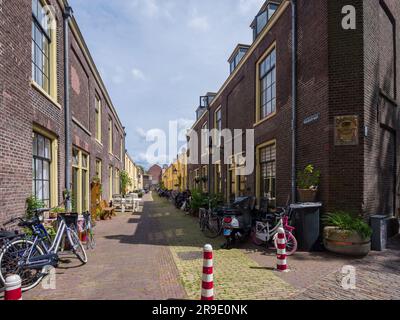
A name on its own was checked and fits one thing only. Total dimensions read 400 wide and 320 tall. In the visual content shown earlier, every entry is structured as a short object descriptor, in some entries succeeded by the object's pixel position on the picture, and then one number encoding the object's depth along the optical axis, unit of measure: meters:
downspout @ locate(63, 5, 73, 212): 9.38
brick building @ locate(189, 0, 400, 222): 7.57
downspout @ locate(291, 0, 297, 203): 8.99
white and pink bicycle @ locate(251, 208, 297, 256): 6.83
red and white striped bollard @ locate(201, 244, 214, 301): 3.65
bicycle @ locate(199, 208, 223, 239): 9.29
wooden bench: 14.22
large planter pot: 6.57
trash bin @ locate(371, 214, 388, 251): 7.17
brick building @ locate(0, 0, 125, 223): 5.75
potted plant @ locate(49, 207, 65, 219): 7.30
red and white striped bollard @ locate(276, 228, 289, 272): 5.52
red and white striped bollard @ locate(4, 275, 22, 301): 2.20
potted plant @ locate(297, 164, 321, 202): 7.86
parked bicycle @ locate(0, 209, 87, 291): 4.58
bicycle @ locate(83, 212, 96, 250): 7.61
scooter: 7.54
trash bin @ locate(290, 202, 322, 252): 7.20
